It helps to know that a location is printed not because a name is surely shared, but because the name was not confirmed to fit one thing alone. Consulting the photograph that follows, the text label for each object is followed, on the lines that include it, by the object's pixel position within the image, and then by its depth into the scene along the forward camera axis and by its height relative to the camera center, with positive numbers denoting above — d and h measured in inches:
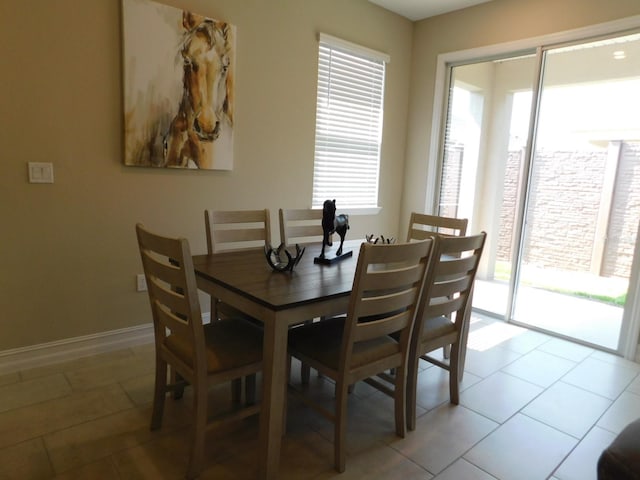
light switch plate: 93.9 -2.1
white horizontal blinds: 145.6 +20.2
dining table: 63.1 -19.9
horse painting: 102.7 +21.5
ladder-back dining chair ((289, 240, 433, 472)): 66.4 -29.3
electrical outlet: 113.6 -30.9
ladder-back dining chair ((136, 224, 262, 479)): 63.2 -29.4
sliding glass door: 126.4 +4.5
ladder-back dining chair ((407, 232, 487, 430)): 79.9 -24.9
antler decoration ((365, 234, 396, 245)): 96.1 -13.7
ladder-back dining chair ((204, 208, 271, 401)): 87.9 -15.0
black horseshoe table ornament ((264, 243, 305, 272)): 81.8 -16.7
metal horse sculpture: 90.0 -9.6
